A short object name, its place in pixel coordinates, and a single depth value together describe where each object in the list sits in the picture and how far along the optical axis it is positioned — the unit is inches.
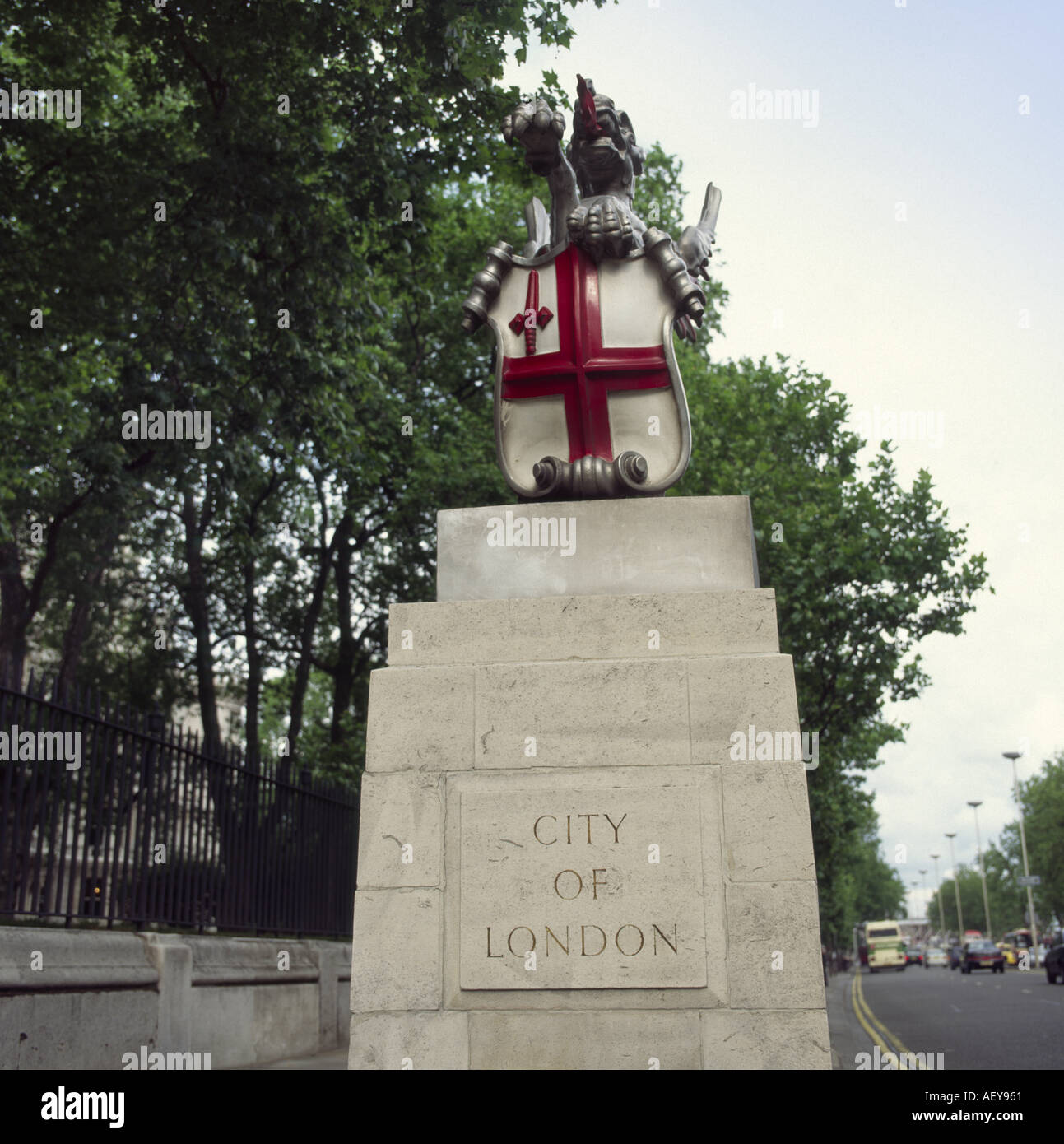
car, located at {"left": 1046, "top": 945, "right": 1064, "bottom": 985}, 1168.8
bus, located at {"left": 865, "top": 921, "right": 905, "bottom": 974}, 2645.2
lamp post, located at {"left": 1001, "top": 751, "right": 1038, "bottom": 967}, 2355.1
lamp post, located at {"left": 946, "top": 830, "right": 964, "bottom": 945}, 4591.0
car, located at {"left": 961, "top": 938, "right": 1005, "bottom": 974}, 1756.9
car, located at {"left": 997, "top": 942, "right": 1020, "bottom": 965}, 1837.8
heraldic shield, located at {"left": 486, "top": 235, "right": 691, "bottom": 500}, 214.5
